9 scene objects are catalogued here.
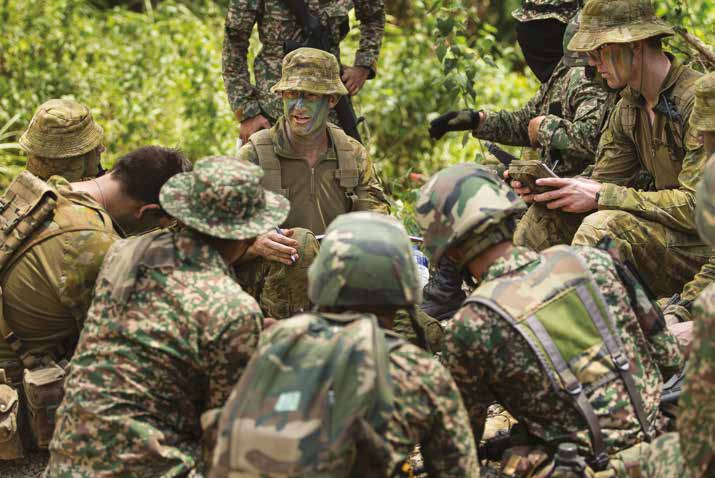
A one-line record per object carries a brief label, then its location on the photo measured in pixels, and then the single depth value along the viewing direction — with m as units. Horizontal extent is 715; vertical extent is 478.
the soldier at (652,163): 9.94
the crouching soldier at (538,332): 6.64
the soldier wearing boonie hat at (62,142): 10.08
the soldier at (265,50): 13.01
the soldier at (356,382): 5.62
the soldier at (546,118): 11.14
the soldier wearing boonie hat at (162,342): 6.82
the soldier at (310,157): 11.05
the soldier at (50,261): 8.59
